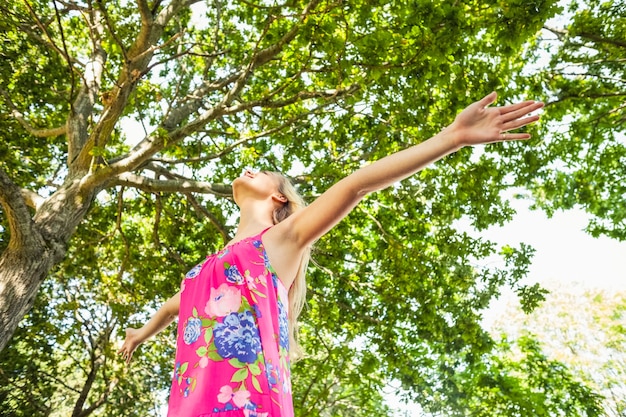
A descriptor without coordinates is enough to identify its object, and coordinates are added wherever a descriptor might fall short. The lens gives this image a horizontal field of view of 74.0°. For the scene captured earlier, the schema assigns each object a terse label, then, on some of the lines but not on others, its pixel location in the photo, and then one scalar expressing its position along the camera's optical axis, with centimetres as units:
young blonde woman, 156
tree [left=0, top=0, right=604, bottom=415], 462
